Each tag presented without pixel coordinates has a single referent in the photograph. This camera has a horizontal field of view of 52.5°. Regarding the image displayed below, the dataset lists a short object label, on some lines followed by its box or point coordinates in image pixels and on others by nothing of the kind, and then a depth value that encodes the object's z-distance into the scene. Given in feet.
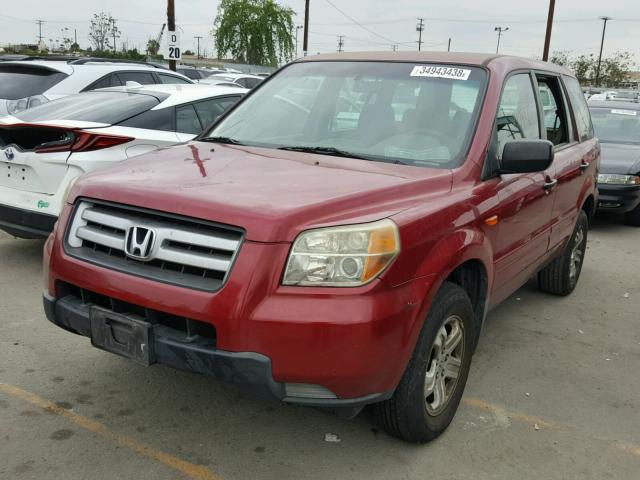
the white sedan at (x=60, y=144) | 15.89
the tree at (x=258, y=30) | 172.35
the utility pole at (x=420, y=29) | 290.09
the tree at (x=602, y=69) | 203.62
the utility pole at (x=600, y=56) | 205.26
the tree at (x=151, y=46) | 187.11
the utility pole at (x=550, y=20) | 96.58
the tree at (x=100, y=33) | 204.64
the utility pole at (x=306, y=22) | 108.47
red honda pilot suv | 7.86
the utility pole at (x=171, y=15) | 57.00
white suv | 24.47
